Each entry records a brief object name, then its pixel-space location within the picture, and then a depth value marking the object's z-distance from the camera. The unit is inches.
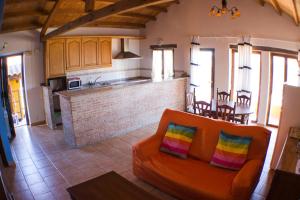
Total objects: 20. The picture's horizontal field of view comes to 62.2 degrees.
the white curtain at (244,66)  250.7
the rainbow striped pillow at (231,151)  138.2
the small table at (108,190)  115.3
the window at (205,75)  295.0
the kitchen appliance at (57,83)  279.1
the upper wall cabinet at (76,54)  272.1
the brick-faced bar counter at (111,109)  214.4
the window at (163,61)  331.7
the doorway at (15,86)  249.6
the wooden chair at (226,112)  207.5
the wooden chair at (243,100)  217.7
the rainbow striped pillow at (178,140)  158.2
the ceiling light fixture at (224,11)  170.6
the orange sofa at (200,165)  124.3
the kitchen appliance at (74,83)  285.7
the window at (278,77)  240.5
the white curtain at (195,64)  292.4
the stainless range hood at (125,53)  334.1
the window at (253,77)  263.9
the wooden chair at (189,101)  277.9
